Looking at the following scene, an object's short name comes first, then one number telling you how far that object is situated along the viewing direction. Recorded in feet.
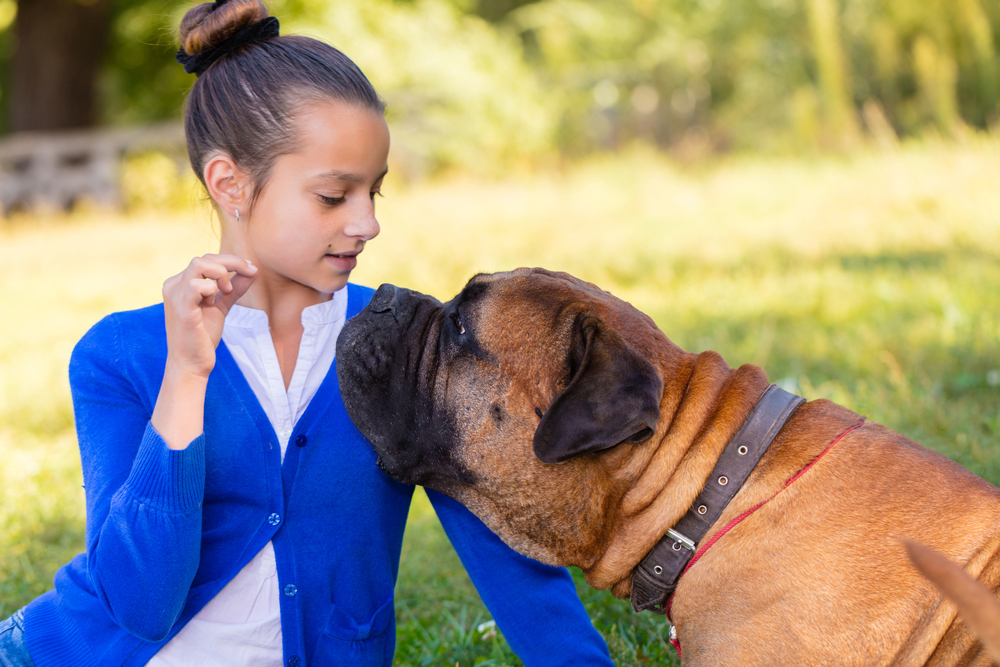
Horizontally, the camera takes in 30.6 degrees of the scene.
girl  5.19
